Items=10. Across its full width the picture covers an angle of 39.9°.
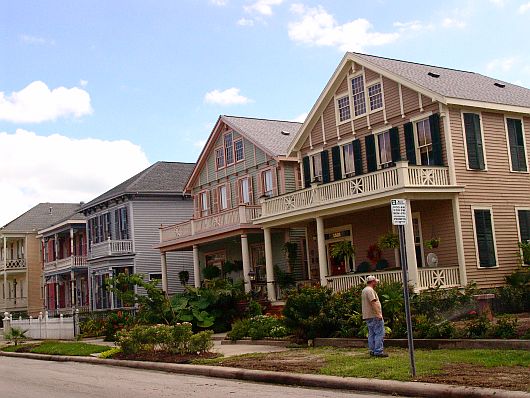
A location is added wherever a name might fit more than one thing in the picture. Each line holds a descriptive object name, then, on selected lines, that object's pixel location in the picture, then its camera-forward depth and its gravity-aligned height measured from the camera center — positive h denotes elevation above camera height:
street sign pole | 11.20 +0.63
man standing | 14.24 -0.69
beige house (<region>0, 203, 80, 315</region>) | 57.84 +3.59
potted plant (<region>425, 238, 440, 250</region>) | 23.75 +1.24
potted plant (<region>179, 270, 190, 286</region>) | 38.03 +1.23
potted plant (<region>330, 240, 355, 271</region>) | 26.97 +1.40
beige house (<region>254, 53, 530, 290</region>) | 23.70 +3.61
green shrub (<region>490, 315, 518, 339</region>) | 14.05 -1.01
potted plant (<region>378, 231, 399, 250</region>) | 24.28 +1.45
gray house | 42.00 +4.50
